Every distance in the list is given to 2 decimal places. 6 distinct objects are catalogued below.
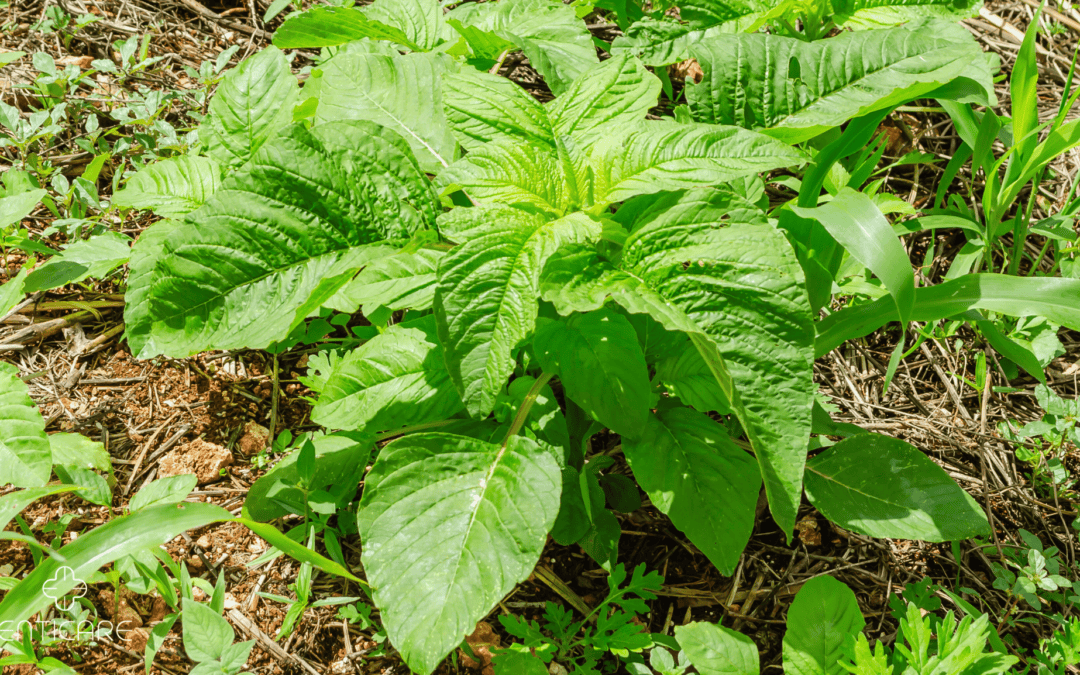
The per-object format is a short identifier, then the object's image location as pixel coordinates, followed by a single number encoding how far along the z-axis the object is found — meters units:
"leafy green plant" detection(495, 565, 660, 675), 0.87
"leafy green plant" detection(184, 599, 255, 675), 0.84
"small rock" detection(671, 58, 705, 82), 1.13
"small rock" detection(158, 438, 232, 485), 0.95
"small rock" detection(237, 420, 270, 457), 0.97
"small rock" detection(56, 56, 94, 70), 1.10
